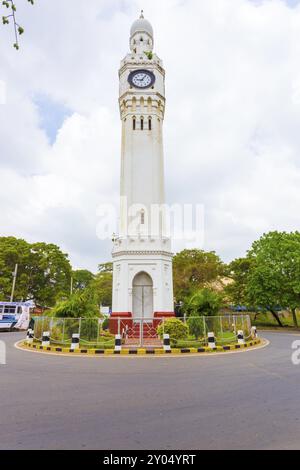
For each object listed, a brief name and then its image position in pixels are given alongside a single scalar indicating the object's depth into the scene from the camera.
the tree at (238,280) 31.19
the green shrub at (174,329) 13.39
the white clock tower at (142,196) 19.70
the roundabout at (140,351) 12.30
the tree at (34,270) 33.84
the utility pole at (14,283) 31.69
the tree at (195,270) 33.41
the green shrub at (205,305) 15.30
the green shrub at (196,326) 14.02
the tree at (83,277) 61.47
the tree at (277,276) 25.33
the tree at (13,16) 4.15
